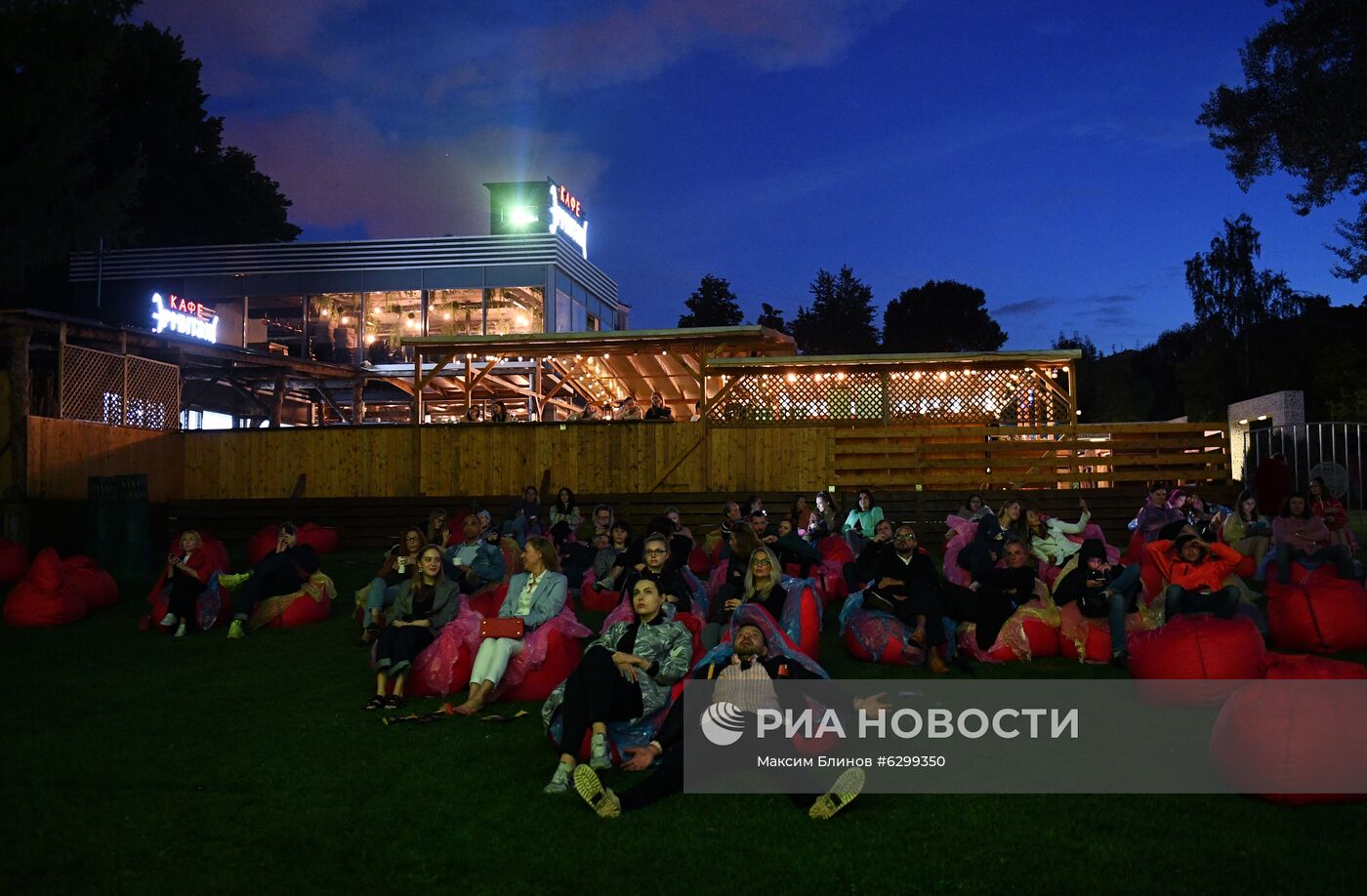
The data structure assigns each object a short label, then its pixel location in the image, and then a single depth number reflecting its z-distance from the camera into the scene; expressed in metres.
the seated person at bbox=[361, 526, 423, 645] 8.95
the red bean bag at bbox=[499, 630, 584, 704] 7.64
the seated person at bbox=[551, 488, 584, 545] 14.24
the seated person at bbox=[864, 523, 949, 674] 8.39
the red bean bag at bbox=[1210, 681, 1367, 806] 4.82
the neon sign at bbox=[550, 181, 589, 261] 33.75
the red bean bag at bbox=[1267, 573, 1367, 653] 8.55
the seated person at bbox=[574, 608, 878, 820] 5.01
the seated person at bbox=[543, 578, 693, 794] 5.71
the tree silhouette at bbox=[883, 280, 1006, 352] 64.50
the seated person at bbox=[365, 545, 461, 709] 7.66
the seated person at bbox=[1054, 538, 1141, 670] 8.38
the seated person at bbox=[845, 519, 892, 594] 9.15
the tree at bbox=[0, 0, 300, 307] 18.59
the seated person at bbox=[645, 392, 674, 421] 20.20
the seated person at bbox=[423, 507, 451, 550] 11.23
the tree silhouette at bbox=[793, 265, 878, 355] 67.50
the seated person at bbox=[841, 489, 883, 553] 14.24
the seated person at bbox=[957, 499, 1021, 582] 9.41
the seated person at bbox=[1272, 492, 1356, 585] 10.53
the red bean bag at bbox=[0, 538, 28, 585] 14.40
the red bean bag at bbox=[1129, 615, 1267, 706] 6.69
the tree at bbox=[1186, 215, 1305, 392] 41.78
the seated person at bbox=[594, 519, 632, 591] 11.52
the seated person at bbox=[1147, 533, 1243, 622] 8.05
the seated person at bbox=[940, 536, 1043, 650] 8.59
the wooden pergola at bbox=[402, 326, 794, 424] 19.98
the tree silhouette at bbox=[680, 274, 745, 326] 63.19
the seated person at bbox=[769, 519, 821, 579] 10.05
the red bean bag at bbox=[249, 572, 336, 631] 11.12
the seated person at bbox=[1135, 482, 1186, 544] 13.53
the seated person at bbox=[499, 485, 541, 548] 14.35
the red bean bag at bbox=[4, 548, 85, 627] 11.66
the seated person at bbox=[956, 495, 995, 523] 13.41
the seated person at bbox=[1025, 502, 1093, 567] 10.55
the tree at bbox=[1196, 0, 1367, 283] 19.38
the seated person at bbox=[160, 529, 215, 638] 10.97
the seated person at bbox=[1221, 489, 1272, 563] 12.05
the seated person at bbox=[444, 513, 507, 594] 9.69
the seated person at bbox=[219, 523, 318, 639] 11.08
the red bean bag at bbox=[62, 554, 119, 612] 12.37
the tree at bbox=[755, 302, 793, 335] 69.50
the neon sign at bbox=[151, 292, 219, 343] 28.83
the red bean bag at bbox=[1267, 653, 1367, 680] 5.02
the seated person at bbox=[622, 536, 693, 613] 7.40
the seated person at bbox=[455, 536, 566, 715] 7.35
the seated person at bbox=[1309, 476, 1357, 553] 11.14
